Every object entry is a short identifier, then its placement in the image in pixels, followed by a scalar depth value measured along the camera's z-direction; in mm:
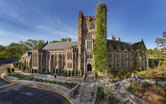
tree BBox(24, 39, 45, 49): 65438
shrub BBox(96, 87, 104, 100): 12995
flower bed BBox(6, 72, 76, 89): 17581
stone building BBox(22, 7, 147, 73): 24922
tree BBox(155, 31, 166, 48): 25189
